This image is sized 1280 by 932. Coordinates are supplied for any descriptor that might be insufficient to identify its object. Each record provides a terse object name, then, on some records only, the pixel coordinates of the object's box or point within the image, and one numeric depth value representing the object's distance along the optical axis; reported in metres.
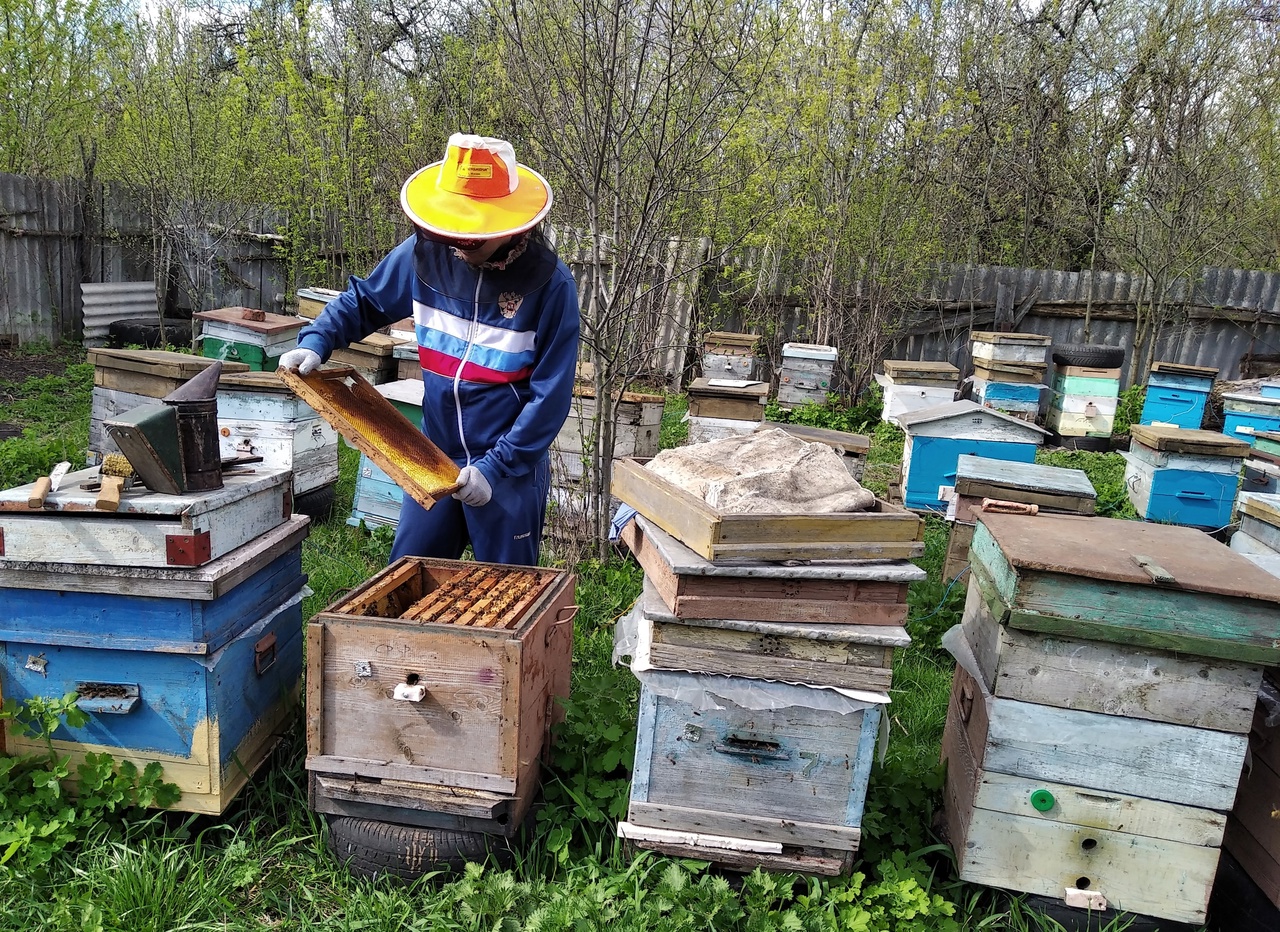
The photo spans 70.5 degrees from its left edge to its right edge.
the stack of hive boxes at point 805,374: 9.08
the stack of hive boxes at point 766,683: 2.23
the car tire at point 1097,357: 9.01
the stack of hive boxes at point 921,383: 8.36
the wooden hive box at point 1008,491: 4.21
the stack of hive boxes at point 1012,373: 8.94
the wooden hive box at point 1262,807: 2.29
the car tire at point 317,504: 4.85
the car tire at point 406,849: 2.33
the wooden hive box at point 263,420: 4.49
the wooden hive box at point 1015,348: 9.21
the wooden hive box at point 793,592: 2.23
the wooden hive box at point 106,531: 2.27
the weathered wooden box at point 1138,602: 2.13
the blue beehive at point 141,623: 2.28
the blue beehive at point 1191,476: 5.93
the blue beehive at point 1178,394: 8.73
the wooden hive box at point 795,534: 2.22
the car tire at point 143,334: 9.77
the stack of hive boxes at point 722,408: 6.07
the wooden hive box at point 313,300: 7.38
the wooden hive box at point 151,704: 2.37
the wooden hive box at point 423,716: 2.24
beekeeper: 2.71
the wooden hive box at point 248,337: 5.93
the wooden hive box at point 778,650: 2.22
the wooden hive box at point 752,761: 2.26
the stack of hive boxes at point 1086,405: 9.05
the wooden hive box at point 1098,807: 2.22
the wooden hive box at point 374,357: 5.94
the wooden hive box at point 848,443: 5.07
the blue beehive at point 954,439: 5.73
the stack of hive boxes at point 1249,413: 7.64
